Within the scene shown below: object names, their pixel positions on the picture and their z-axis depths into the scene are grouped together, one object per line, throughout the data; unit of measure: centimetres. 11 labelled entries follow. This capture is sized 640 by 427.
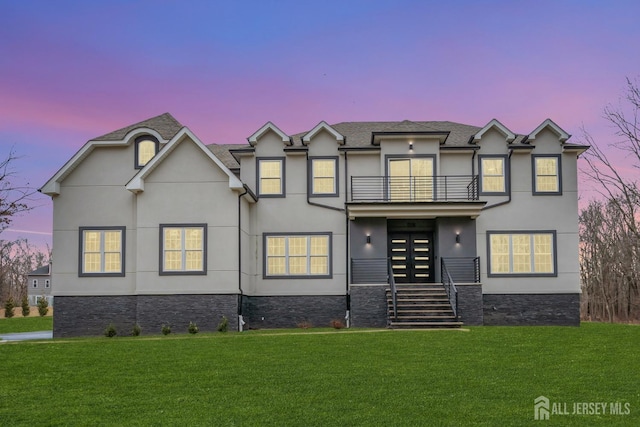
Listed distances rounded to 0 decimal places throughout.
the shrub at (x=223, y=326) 2394
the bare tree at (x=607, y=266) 4916
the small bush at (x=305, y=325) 2626
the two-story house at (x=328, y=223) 2567
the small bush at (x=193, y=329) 2375
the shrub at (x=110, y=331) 2416
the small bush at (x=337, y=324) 2520
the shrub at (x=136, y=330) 2428
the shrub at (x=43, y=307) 4472
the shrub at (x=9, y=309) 4304
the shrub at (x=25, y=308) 4491
